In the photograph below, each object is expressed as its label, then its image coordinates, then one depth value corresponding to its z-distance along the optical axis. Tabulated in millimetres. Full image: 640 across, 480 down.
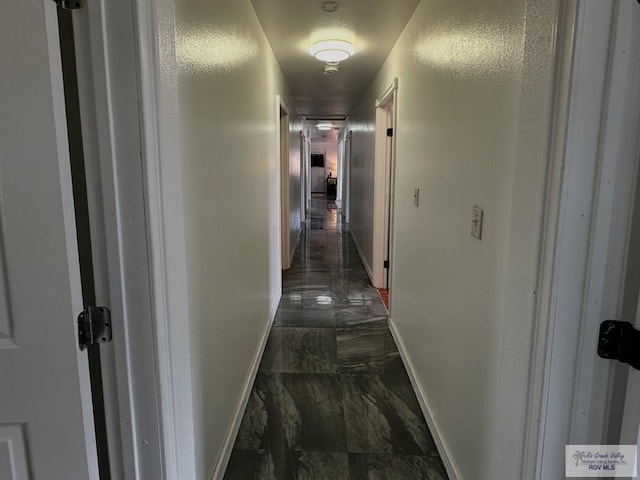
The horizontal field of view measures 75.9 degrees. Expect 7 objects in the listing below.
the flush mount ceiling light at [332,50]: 3033
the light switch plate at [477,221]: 1399
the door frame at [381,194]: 4023
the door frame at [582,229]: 776
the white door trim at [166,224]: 816
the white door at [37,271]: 748
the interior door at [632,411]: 808
